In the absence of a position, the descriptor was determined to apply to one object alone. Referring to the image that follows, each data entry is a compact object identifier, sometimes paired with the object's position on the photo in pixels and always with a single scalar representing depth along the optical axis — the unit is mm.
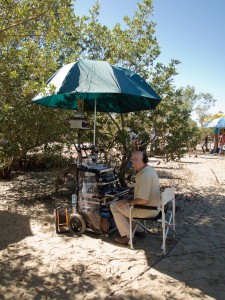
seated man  4459
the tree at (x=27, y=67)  5156
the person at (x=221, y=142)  21878
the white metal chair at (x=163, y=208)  4307
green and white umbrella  4648
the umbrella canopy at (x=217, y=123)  19739
